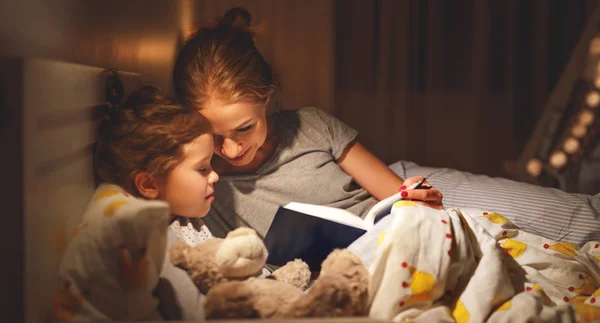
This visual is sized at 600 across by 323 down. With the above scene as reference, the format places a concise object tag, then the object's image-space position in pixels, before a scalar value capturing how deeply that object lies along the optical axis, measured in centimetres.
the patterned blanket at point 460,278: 84
